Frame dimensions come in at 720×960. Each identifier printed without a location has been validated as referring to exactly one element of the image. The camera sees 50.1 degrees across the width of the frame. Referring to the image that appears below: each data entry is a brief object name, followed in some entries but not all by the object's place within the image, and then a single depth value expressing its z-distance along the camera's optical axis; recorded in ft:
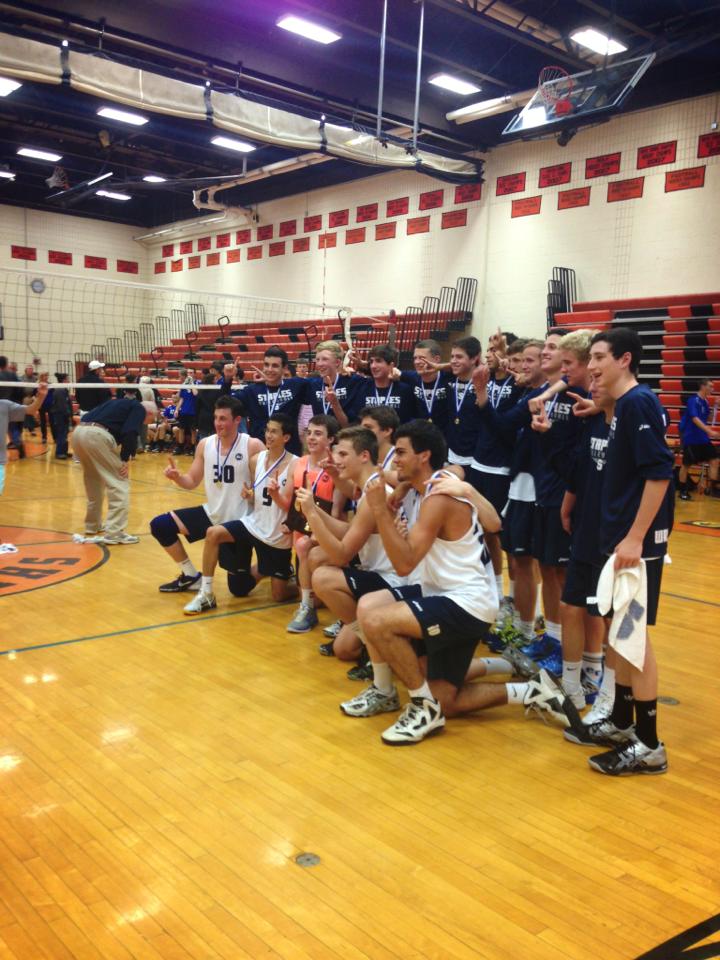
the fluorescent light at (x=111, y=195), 67.77
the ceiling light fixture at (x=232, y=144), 51.01
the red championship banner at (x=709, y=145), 39.78
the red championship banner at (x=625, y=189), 43.16
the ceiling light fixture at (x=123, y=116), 45.36
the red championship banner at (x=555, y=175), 46.47
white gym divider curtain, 30.55
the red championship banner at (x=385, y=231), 57.32
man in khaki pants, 23.16
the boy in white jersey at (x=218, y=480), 17.78
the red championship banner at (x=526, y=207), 48.21
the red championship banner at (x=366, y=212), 58.65
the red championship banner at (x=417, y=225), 54.95
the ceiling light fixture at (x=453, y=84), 40.73
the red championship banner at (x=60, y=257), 75.36
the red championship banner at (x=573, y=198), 45.62
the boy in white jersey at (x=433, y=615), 10.78
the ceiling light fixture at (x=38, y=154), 58.90
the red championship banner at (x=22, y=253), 72.79
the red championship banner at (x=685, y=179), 40.65
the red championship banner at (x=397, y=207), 56.39
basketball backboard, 31.45
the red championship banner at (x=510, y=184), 49.03
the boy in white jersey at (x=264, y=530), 16.96
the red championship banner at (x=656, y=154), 41.63
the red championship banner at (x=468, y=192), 51.44
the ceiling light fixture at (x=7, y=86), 41.78
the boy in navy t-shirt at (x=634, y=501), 9.52
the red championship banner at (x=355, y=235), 59.77
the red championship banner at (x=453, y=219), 52.75
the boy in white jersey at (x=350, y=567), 13.39
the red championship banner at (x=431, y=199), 53.98
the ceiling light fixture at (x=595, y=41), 35.94
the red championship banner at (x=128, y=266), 80.23
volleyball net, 62.03
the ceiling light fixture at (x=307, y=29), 35.24
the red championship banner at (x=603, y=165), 44.16
